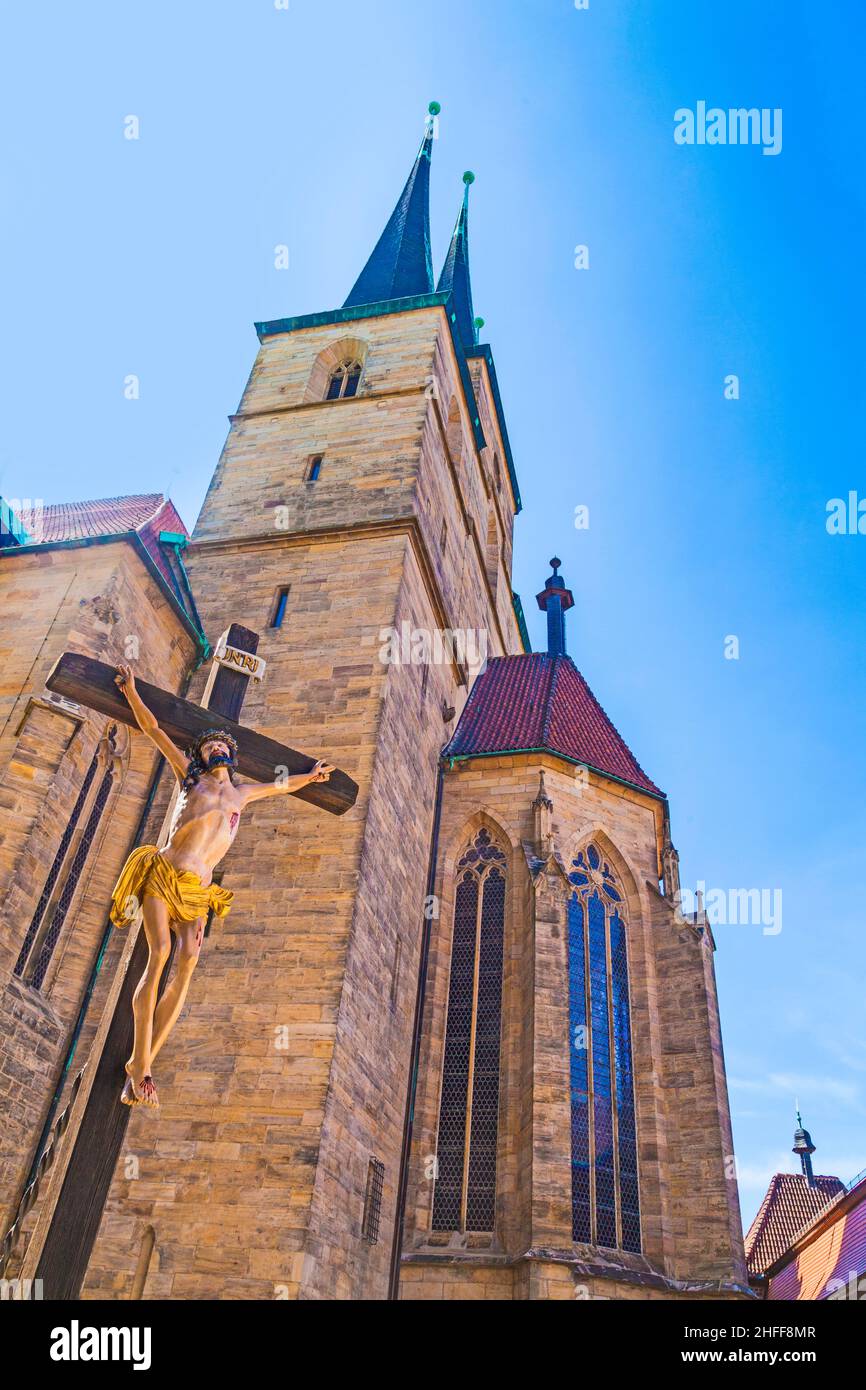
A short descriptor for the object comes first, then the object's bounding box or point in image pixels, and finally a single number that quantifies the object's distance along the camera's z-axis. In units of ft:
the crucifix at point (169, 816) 14.40
